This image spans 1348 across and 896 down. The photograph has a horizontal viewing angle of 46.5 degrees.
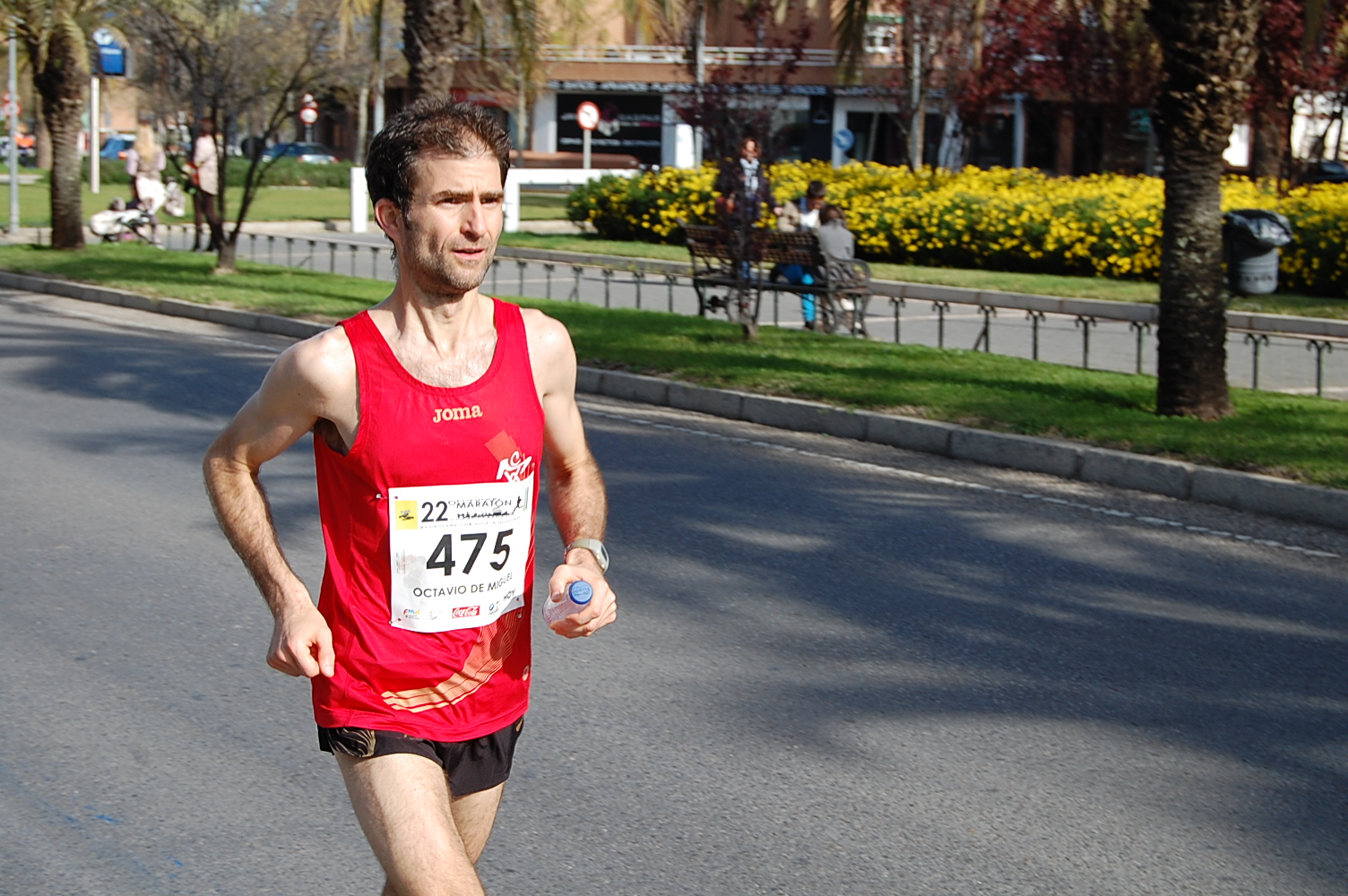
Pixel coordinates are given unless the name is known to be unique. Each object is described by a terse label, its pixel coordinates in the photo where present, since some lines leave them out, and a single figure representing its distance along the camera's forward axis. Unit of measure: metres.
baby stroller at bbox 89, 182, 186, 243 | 24.88
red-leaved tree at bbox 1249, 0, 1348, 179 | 25.48
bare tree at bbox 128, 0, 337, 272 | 19.14
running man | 2.68
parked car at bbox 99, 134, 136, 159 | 68.81
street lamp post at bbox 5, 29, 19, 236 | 23.62
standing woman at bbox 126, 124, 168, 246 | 25.39
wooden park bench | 15.57
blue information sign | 26.86
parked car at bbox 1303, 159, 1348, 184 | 43.28
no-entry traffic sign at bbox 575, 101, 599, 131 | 42.12
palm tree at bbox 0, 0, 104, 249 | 21.42
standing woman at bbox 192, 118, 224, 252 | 21.36
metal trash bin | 13.95
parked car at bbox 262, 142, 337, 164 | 67.06
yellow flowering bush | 20.17
